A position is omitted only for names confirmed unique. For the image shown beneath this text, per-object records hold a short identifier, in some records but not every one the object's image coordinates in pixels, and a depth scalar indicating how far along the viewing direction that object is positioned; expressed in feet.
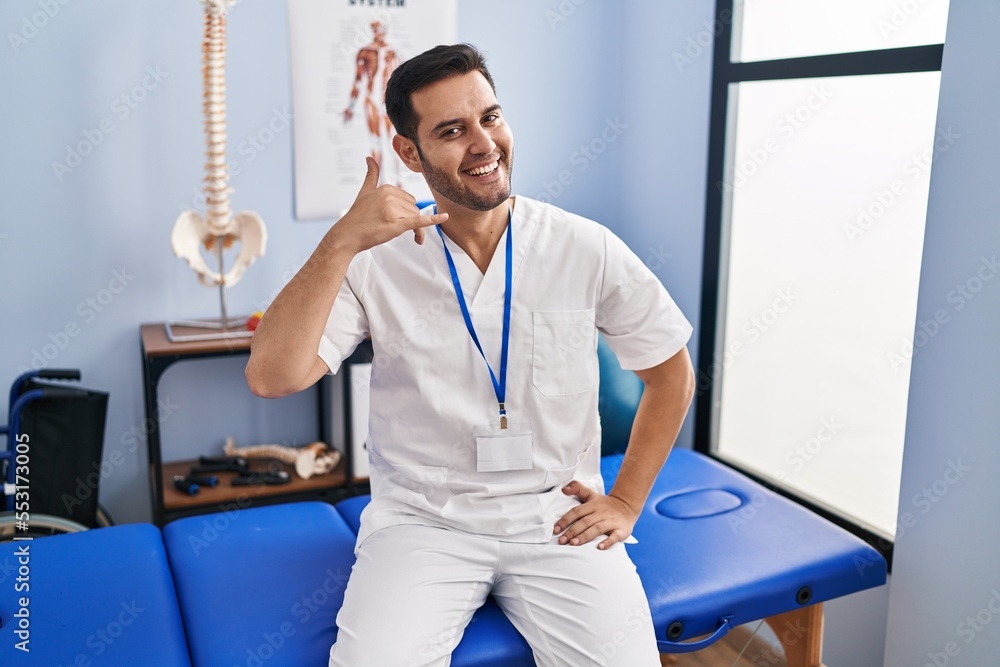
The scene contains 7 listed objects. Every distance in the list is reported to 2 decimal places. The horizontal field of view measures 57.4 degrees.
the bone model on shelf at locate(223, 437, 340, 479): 9.66
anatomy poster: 9.82
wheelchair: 7.73
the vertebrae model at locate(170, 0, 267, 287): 8.76
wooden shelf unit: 8.62
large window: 7.83
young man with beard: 5.51
